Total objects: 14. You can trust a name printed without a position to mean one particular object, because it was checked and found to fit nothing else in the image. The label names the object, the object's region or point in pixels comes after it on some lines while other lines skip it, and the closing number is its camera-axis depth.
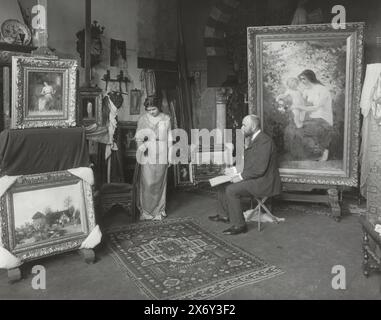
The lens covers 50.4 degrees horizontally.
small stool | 5.01
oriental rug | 3.49
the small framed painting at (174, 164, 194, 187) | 7.27
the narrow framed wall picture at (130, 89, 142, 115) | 7.01
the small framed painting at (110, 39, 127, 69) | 6.66
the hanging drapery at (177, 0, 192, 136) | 7.54
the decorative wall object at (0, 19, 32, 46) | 4.91
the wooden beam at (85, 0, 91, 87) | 5.77
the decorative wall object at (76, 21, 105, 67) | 6.13
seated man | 4.96
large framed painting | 5.27
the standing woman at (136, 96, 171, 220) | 5.47
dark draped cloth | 3.69
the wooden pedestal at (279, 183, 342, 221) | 5.44
